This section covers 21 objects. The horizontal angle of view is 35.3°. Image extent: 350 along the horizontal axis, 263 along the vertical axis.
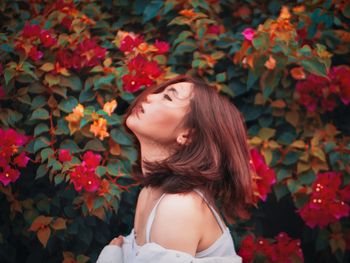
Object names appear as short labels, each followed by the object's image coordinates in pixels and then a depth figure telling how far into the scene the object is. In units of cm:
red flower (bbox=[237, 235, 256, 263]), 230
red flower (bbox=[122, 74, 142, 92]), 227
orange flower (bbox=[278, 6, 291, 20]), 234
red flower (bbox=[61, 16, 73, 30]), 253
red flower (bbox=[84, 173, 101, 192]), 208
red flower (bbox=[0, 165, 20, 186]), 214
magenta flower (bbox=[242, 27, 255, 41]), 234
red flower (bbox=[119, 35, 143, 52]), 238
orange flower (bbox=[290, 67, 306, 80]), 242
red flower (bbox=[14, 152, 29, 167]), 217
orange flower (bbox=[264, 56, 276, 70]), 234
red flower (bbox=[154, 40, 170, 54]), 244
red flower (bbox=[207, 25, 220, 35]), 261
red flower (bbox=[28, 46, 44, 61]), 235
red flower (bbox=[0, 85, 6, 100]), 230
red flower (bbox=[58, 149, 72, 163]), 214
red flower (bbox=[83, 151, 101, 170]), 211
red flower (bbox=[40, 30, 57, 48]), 237
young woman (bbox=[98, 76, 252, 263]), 172
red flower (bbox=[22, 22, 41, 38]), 237
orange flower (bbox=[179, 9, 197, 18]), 253
